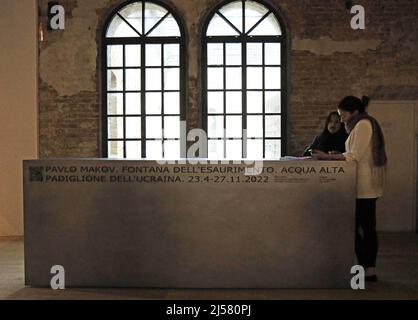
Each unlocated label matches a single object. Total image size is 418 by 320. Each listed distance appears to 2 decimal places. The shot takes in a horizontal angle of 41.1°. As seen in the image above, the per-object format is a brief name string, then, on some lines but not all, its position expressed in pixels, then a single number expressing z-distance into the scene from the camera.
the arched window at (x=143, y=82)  7.86
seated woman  5.62
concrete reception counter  4.50
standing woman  4.66
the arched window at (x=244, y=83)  7.81
